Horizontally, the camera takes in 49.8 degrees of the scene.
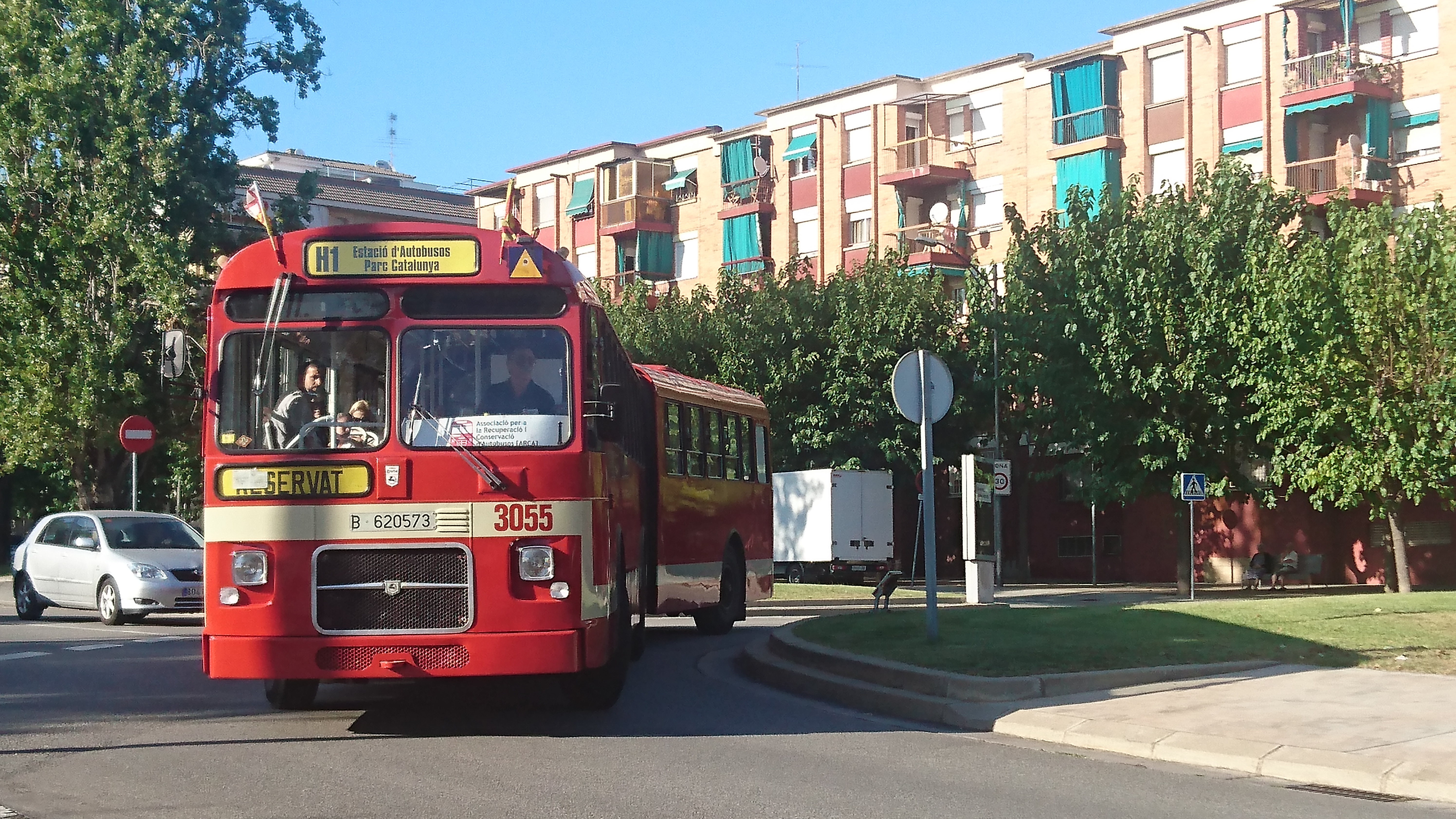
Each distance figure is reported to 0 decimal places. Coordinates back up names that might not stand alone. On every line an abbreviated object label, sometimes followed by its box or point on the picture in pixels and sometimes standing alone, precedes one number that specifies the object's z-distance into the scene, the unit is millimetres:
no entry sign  25906
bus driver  9648
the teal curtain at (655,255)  58500
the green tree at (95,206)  33969
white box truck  41188
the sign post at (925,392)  14086
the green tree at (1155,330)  33969
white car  19922
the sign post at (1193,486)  30953
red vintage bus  9406
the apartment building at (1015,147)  39000
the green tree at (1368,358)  31547
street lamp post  39250
